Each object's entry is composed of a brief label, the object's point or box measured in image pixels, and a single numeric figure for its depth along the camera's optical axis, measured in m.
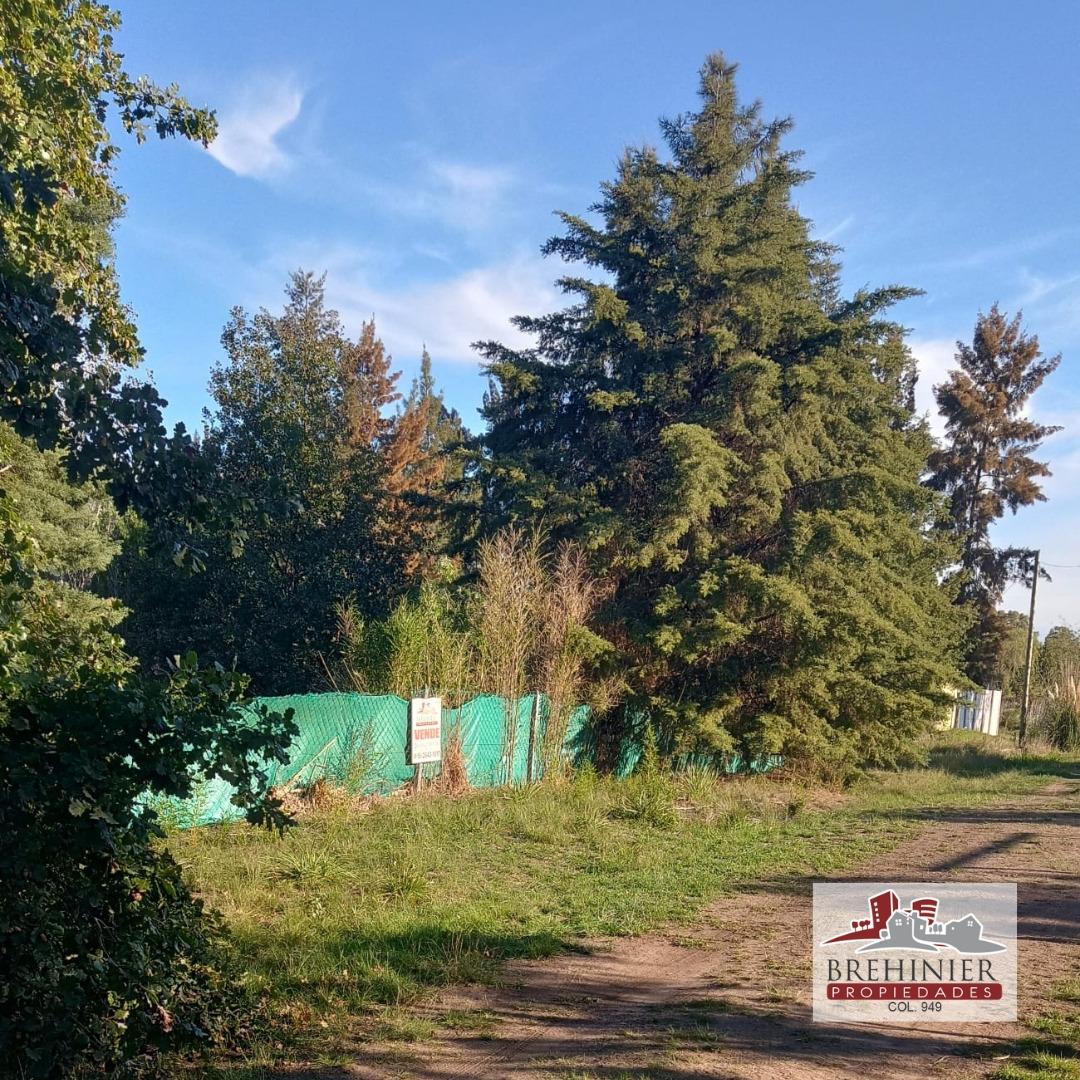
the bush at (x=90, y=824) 3.92
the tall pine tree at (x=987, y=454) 38.06
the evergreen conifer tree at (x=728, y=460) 16.97
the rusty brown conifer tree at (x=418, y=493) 20.36
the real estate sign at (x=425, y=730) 12.69
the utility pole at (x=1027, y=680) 29.34
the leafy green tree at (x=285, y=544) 21.17
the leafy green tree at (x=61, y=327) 4.14
